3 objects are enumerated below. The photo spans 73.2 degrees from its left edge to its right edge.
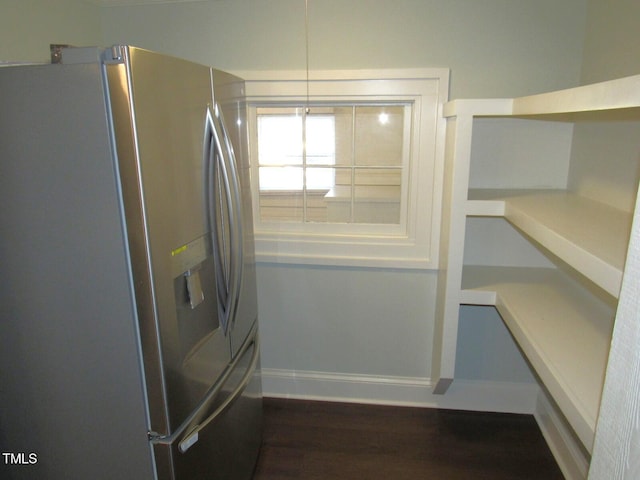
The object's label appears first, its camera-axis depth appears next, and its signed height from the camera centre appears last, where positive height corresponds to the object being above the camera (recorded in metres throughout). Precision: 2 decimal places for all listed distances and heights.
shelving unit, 1.05 -0.54
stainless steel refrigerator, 1.05 -0.32
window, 2.08 -0.13
